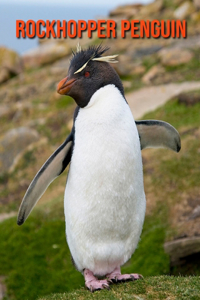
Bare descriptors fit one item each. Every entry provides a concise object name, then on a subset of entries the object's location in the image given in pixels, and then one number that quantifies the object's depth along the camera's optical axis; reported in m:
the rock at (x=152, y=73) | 17.44
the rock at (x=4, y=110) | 18.94
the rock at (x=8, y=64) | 25.17
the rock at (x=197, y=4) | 24.12
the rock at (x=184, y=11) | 24.08
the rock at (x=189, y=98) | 12.18
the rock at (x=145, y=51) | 21.50
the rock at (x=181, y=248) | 6.36
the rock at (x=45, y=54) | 25.45
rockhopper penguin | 4.28
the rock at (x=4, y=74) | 24.88
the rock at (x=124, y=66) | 18.42
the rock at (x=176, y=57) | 17.95
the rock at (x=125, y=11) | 28.74
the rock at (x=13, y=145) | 14.71
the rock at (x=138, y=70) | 18.73
